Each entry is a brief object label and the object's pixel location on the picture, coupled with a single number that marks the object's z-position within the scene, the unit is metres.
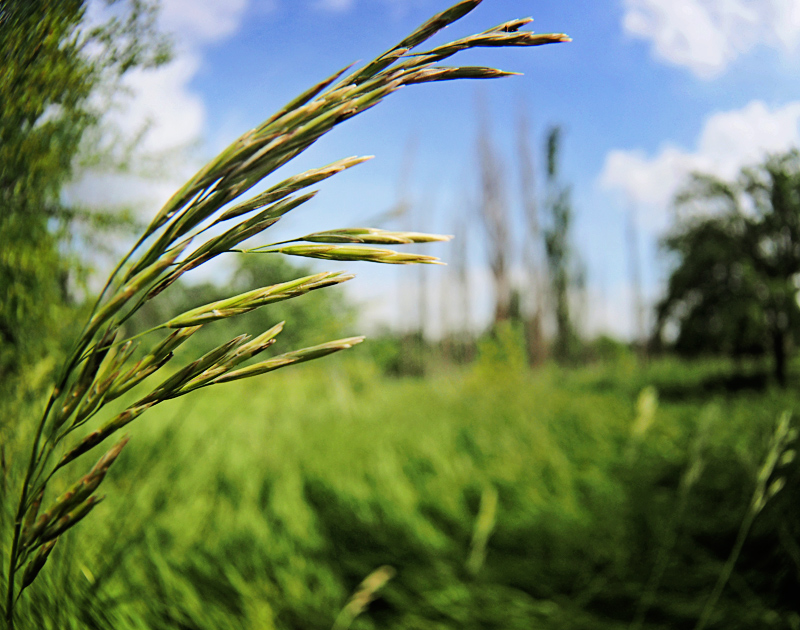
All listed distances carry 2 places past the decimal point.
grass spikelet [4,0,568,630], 0.21
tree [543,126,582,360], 6.59
